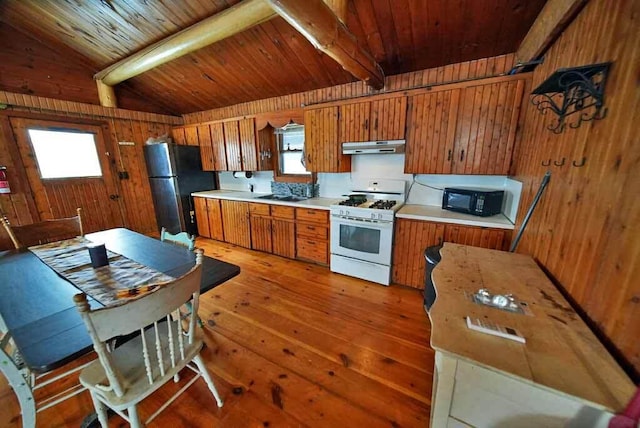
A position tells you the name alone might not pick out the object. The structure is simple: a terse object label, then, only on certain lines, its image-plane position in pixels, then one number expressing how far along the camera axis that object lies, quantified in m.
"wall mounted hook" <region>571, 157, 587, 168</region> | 1.10
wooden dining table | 0.87
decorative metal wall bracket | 0.99
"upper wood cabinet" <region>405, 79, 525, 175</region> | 2.11
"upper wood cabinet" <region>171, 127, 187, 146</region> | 4.54
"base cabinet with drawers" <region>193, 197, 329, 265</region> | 3.13
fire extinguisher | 2.98
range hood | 2.60
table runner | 1.19
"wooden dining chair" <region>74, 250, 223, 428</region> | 0.84
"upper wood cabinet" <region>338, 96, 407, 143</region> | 2.54
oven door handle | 2.53
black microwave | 2.22
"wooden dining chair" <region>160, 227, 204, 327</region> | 1.75
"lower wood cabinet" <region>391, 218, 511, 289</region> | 2.11
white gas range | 2.57
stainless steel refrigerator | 4.05
